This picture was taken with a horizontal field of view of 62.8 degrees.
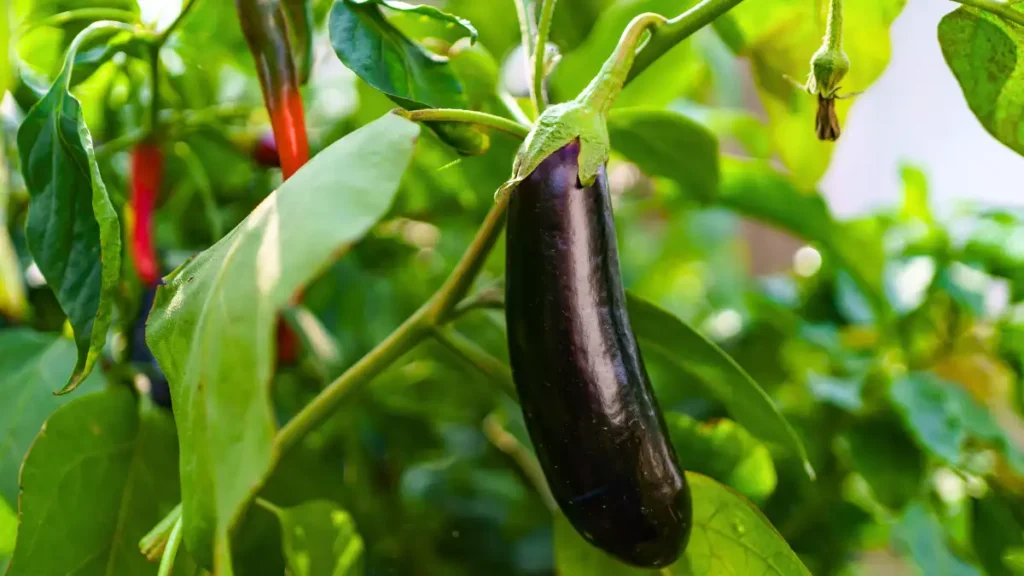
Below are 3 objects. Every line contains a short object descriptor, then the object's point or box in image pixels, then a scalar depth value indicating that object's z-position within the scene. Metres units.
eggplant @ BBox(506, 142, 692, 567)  0.22
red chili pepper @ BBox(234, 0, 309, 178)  0.27
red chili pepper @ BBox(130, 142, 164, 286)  0.39
